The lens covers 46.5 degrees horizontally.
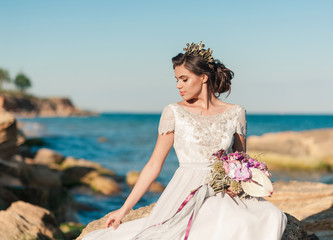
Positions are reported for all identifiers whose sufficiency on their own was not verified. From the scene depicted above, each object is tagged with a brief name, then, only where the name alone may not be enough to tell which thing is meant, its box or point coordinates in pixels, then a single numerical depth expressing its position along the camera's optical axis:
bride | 3.39
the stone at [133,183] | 16.92
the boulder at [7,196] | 9.75
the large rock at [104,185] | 16.95
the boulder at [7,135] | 10.86
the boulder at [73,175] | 18.35
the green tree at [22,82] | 116.00
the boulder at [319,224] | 6.42
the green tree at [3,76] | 105.43
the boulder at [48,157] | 23.30
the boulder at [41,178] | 15.26
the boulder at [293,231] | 4.34
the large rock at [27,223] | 6.18
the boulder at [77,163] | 22.30
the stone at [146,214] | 4.41
